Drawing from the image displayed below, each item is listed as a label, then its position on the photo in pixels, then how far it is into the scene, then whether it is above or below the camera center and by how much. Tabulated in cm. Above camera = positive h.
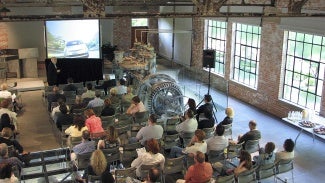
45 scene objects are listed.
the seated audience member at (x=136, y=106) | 1064 -243
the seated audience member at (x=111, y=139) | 805 -245
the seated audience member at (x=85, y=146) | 791 -252
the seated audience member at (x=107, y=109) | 1026 -241
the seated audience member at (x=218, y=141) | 818 -252
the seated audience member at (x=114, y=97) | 1174 -244
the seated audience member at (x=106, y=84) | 1388 -246
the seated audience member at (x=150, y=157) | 724 -251
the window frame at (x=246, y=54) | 1445 -158
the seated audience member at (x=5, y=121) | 927 -245
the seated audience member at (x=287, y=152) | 779 -262
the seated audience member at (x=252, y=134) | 864 -251
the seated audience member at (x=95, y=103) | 1105 -243
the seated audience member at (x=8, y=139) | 822 -251
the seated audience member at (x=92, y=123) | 914 -243
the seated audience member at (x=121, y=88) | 1270 -236
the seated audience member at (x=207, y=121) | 959 -251
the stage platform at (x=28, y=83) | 1608 -290
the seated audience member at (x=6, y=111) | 990 -236
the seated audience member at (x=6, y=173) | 653 -251
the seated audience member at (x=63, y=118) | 983 -250
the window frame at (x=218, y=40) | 1629 -120
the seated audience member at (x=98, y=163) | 690 -248
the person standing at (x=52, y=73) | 1495 -227
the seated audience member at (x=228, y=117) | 963 -243
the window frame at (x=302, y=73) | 1199 -184
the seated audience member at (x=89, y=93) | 1209 -240
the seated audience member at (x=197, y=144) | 784 -249
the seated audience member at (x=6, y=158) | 734 -260
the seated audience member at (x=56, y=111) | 1009 -251
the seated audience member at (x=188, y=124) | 923 -248
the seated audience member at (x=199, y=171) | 671 -253
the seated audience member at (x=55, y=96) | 1165 -239
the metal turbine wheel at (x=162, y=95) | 1162 -235
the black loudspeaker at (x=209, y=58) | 1315 -149
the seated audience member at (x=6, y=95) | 1172 -237
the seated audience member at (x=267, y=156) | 770 -269
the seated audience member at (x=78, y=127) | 867 -241
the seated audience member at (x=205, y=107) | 1072 -243
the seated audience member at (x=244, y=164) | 712 -257
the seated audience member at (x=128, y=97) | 1181 -243
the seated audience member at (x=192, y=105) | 1020 -228
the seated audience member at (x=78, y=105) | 1097 -247
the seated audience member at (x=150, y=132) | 862 -246
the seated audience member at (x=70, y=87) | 1317 -240
